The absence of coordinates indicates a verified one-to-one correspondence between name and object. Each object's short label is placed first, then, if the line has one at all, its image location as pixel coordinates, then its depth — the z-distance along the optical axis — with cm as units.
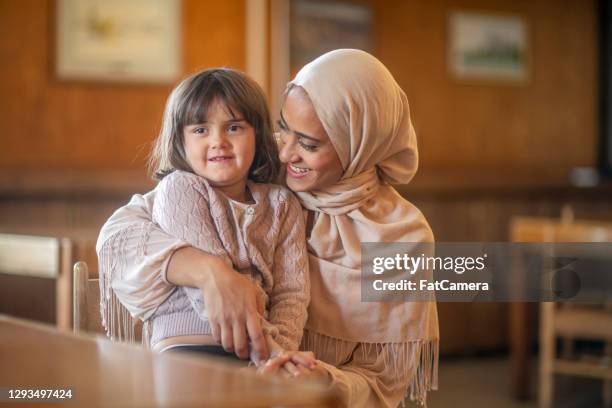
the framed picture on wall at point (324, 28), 535
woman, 187
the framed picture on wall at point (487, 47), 601
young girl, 174
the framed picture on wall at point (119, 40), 464
